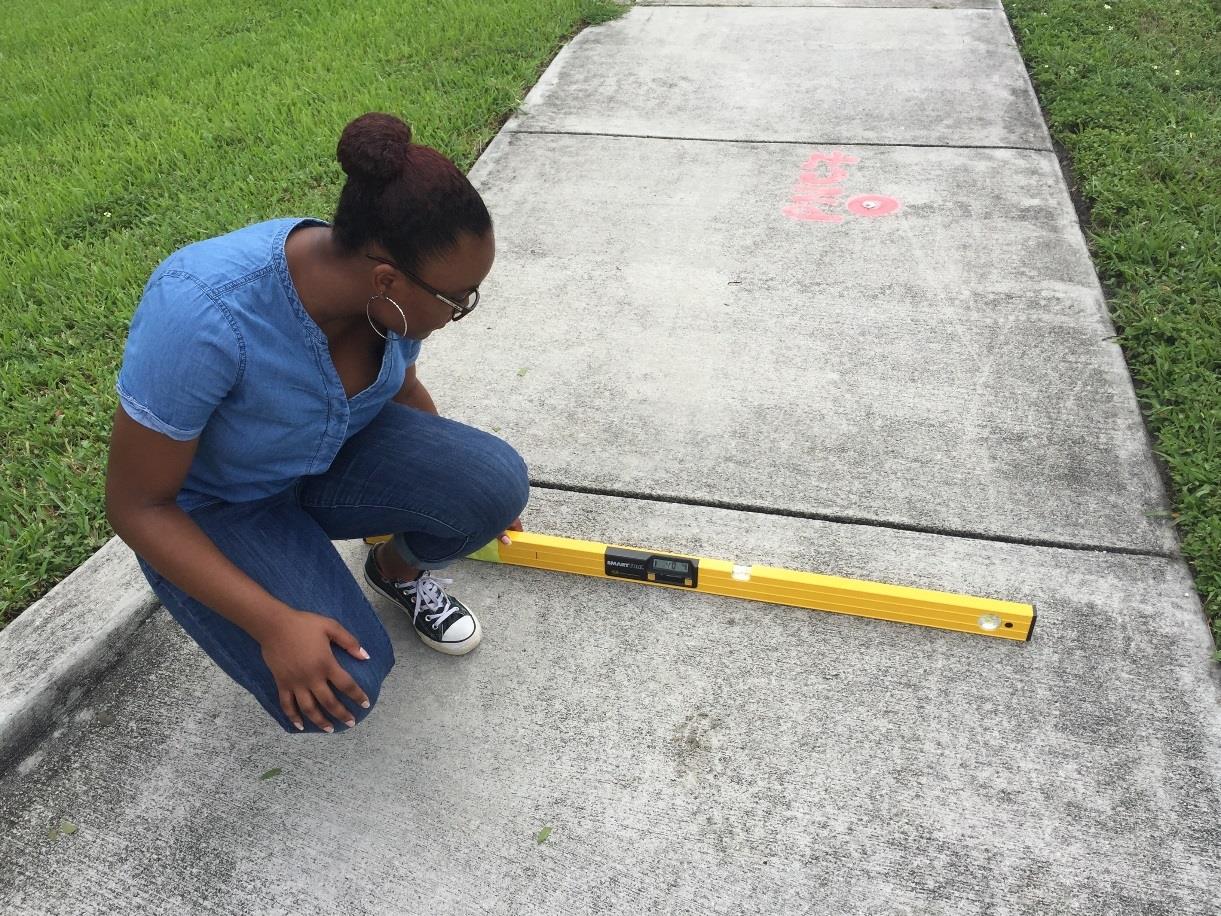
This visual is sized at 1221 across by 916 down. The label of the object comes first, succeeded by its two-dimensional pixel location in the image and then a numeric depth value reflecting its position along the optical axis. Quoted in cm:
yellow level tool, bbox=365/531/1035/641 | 238
